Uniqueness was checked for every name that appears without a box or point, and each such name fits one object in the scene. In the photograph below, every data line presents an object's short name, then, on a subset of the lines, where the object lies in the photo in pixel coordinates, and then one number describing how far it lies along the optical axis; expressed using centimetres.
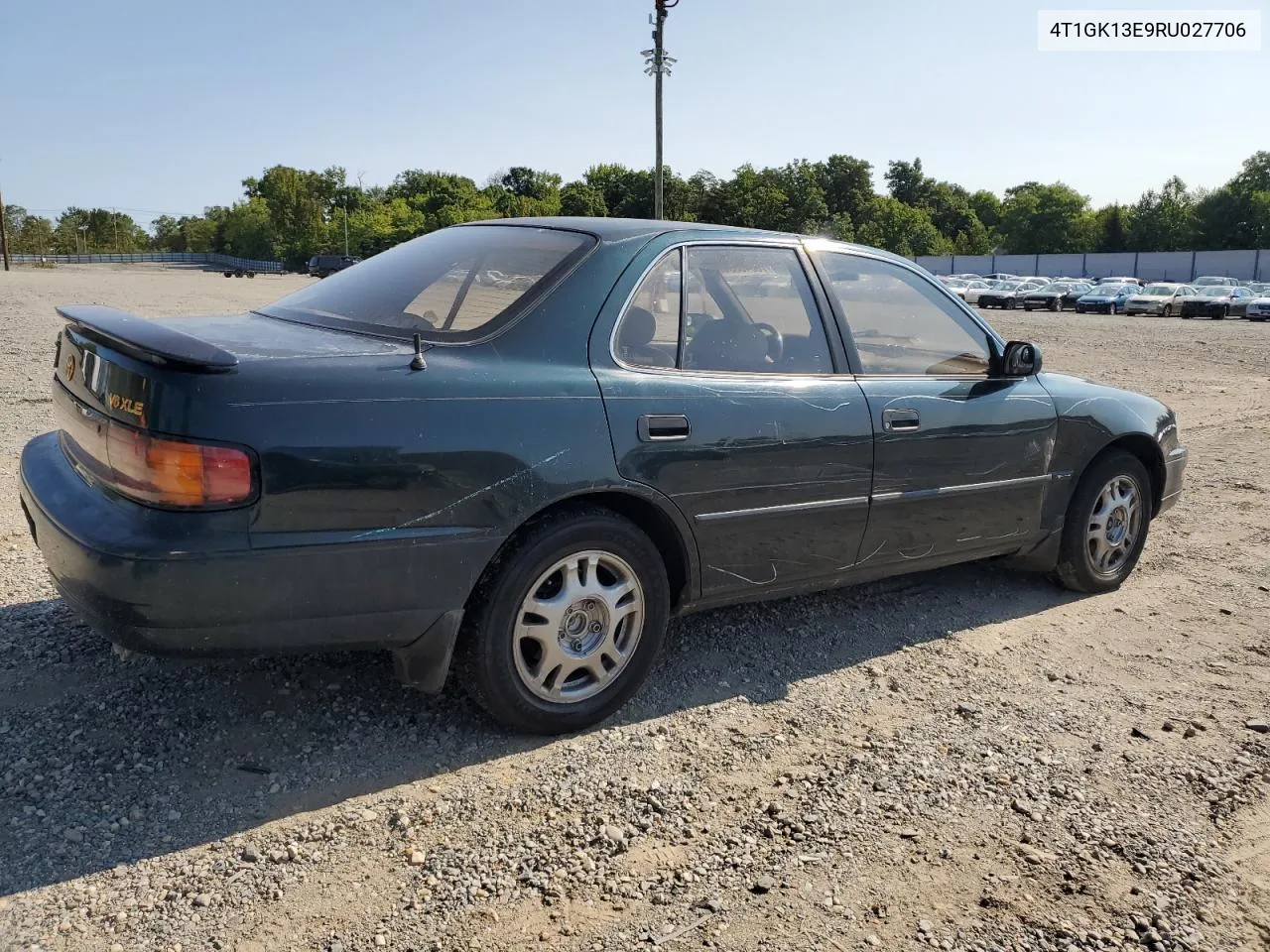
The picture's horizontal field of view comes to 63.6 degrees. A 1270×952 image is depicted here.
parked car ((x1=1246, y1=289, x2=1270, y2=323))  3375
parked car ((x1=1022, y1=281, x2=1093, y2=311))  4072
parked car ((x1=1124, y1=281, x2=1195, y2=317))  3747
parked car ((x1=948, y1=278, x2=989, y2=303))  4403
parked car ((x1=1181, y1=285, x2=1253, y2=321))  3566
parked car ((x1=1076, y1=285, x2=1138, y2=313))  3872
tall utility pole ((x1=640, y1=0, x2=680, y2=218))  2586
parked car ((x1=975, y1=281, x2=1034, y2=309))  4212
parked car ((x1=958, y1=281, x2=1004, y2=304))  4394
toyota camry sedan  264
